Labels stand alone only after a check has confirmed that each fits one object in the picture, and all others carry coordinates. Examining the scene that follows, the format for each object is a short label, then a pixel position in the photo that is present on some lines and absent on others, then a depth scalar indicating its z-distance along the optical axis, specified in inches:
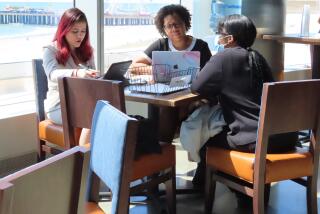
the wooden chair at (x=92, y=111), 79.4
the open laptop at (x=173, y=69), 92.4
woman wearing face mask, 86.0
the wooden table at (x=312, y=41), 133.3
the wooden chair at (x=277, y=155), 77.7
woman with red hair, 101.4
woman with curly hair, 115.5
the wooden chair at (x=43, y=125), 100.2
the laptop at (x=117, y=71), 87.9
